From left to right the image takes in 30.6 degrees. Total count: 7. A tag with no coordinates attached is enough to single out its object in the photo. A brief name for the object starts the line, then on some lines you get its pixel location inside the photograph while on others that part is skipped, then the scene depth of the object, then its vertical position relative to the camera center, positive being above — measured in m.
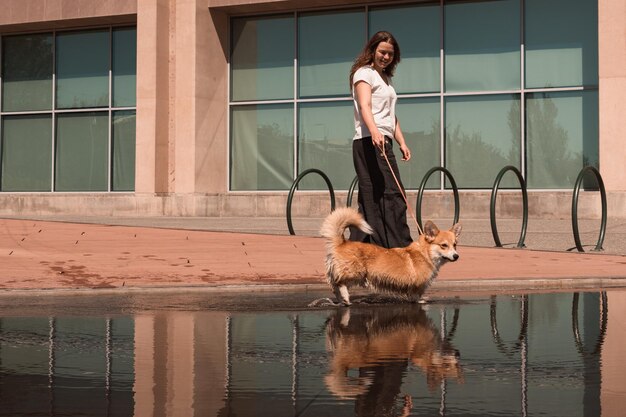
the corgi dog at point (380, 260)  8.47 -0.22
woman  9.64 +0.63
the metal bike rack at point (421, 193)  15.20 +0.49
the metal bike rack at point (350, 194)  17.34 +0.56
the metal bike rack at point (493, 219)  14.59 +0.16
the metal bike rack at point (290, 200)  15.98 +0.43
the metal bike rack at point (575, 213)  13.98 +0.24
